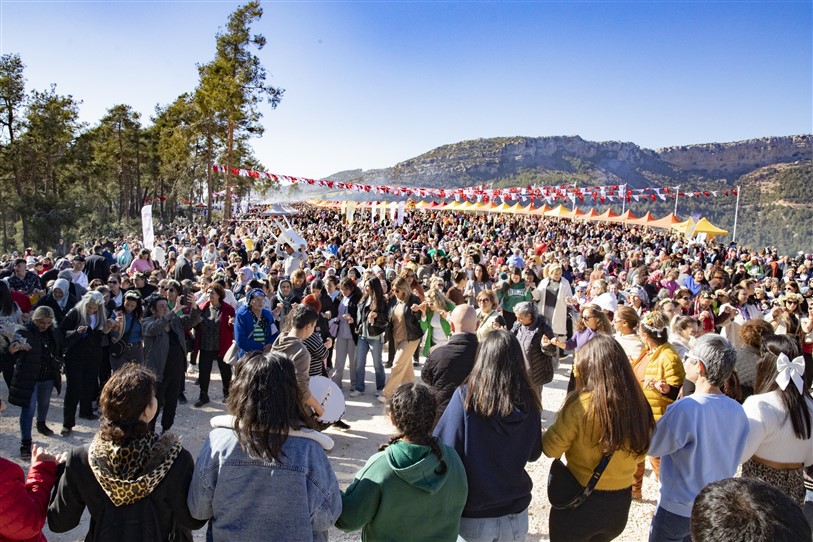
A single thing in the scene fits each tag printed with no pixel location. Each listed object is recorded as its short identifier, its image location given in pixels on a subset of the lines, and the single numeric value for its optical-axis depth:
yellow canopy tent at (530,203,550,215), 34.97
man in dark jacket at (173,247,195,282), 9.78
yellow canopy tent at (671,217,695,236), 23.60
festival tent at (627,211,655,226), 28.96
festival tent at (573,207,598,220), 31.95
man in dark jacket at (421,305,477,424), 3.34
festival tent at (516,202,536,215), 35.19
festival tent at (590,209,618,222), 30.97
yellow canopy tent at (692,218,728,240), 22.67
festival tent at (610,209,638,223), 30.11
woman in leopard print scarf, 1.89
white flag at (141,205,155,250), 12.20
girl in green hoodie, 1.99
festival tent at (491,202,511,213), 36.00
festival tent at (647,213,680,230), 27.28
